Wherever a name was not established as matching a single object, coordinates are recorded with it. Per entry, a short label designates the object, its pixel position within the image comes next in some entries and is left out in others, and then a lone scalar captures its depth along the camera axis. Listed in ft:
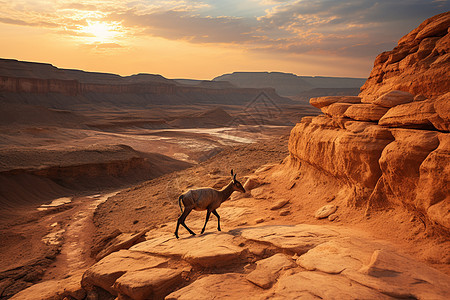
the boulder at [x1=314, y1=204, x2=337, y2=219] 22.95
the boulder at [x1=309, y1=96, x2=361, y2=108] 28.71
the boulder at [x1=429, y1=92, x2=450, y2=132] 15.46
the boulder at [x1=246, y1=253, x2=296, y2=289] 14.24
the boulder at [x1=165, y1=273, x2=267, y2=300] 13.78
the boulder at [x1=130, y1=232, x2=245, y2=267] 16.93
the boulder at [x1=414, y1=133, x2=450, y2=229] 14.83
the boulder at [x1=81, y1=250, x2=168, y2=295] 18.58
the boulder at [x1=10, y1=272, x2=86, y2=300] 19.90
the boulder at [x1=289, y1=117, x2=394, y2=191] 20.53
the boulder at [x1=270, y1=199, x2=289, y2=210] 27.50
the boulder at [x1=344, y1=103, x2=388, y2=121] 21.55
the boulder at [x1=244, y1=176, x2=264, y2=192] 34.83
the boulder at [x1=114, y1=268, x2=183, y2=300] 15.71
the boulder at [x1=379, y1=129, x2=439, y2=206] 16.57
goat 22.15
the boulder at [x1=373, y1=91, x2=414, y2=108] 20.17
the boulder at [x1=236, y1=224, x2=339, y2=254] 16.84
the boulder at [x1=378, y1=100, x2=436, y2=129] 17.17
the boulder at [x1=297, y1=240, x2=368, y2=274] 13.80
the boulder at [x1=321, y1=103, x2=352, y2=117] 26.09
